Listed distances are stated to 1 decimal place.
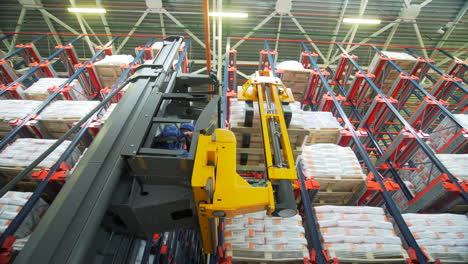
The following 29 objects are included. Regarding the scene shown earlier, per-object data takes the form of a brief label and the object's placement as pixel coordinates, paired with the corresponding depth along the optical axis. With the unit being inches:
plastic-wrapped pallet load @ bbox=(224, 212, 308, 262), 138.7
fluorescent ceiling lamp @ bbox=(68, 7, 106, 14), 350.8
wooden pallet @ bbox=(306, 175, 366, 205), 172.9
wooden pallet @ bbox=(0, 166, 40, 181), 168.9
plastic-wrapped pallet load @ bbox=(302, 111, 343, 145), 219.0
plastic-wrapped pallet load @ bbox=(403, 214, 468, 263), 140.7
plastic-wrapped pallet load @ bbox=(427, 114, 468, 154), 218.7
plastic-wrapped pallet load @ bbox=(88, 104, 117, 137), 200.0
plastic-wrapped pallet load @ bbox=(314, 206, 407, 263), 136.7
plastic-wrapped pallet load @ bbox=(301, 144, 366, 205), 173.3
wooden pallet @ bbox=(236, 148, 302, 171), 216.1
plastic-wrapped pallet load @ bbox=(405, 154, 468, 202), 180.9
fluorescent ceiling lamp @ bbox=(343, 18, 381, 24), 372.0
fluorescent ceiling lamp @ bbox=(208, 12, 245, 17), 338.0
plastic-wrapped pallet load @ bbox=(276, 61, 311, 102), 297.9
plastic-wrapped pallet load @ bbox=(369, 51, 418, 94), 313.3
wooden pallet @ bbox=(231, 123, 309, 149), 193.2
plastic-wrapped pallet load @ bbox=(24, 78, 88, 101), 250.1
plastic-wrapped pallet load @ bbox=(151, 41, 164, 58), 329.1
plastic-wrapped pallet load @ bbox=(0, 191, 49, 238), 140.3
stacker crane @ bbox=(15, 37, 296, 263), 69.4
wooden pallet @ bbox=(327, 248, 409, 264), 135.1
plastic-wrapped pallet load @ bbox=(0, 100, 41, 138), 207.9
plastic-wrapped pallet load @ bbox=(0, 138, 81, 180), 169.9
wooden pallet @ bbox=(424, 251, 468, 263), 138.7
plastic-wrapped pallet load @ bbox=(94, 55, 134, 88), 287.1
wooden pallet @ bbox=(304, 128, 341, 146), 219.1
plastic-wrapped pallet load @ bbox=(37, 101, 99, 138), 208.8
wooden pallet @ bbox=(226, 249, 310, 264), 137.5
